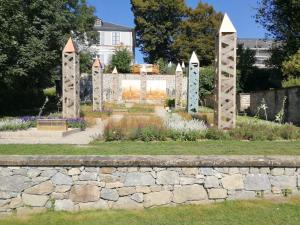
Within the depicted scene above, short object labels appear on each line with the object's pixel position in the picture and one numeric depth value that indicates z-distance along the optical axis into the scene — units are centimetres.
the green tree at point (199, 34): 3255
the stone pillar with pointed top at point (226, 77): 803
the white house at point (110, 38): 3969
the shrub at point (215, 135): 695
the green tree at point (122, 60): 2786
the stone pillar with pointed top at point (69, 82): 1075
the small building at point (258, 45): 5394
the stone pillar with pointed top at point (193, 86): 1435
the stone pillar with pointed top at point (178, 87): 1844
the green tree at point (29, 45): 1204
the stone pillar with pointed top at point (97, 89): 1590
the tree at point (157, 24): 3430
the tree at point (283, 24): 1734
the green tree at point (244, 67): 2143
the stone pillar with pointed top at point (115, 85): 2220
